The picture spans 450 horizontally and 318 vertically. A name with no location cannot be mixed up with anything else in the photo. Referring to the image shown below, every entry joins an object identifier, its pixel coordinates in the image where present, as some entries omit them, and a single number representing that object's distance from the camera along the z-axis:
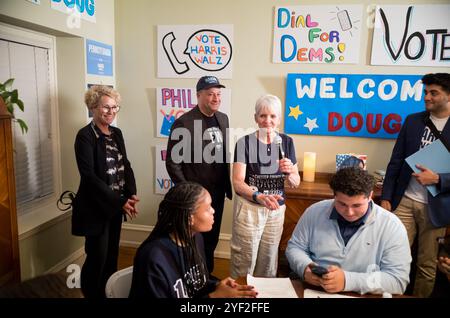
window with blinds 2.40
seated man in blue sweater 1.37
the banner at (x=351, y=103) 2.65
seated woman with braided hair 1.19
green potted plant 1.89
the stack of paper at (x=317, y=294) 1.27
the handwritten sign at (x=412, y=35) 2.53
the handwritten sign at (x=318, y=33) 2.67
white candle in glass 2.73
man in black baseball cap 2.25
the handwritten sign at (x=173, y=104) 3.00
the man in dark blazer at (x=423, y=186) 2.01
